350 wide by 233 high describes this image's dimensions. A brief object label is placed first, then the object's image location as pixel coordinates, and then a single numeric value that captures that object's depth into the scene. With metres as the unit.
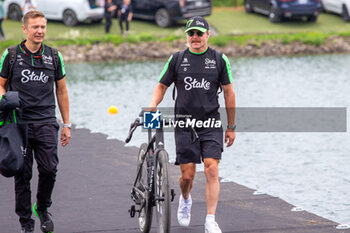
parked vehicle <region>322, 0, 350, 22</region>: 36.41
